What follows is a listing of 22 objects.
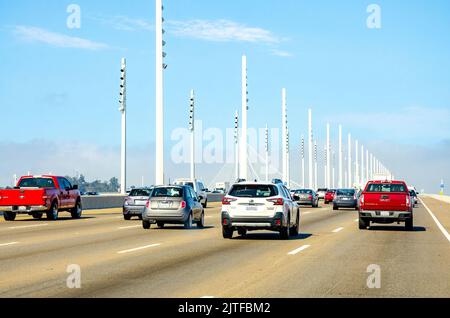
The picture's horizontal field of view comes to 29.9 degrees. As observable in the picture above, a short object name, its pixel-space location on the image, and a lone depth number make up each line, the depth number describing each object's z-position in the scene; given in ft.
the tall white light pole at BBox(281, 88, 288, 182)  350.00
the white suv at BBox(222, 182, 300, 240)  77.82
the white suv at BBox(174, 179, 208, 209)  188.53
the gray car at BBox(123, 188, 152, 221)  124.67
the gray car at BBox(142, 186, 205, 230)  97.19
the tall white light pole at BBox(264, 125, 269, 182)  397.39
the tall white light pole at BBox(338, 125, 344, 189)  544.62
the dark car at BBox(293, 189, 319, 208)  208.03
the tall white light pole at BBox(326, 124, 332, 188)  489.75
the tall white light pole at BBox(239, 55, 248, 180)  276.82
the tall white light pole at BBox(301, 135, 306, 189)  460.55
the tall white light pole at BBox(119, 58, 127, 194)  204.13
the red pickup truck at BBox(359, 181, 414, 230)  95.36
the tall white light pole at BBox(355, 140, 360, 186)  647.97
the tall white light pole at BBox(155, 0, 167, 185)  201.77
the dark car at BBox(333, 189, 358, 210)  188.21
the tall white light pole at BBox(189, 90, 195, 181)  271.90
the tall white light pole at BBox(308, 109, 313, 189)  428.15
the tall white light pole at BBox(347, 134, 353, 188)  599.08
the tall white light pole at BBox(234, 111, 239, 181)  329.29
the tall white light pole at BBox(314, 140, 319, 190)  484.74
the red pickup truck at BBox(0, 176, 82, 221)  117.80
